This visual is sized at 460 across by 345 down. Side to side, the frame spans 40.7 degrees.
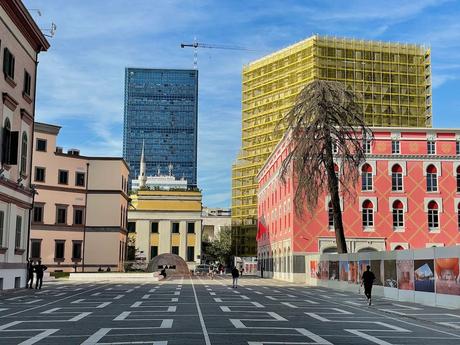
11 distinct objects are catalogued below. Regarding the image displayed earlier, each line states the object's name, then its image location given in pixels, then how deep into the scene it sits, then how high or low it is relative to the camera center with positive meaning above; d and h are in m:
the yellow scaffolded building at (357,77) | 105.56 +30.60
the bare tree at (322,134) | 46.47 +9.07
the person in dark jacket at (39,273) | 39.44 -1.43
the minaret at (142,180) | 152.12 +17.70
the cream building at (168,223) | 110.12 +5.15
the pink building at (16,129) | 34.16 +7.06
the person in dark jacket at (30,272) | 39.72 -1.38
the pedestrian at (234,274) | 44.14 -1.48
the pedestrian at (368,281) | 27.88 -1.18
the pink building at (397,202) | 63.19 +5.43
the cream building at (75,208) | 70.81 +5.12
